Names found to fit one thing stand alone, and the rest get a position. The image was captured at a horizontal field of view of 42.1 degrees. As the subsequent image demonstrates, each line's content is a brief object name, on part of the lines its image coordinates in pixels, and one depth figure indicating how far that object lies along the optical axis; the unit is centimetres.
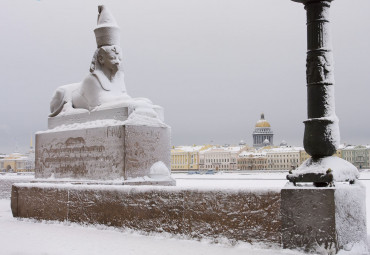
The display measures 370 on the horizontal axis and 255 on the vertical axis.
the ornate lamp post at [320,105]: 508
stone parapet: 514
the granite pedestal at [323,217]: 461
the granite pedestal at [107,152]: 810
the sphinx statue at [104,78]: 929
